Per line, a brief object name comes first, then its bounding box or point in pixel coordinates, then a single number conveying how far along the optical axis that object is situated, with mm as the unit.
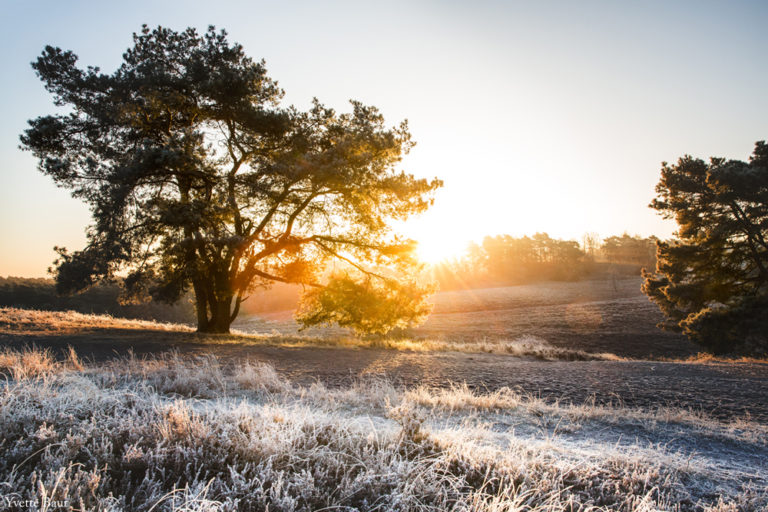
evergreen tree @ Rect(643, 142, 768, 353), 16625
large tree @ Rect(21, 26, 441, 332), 11734
